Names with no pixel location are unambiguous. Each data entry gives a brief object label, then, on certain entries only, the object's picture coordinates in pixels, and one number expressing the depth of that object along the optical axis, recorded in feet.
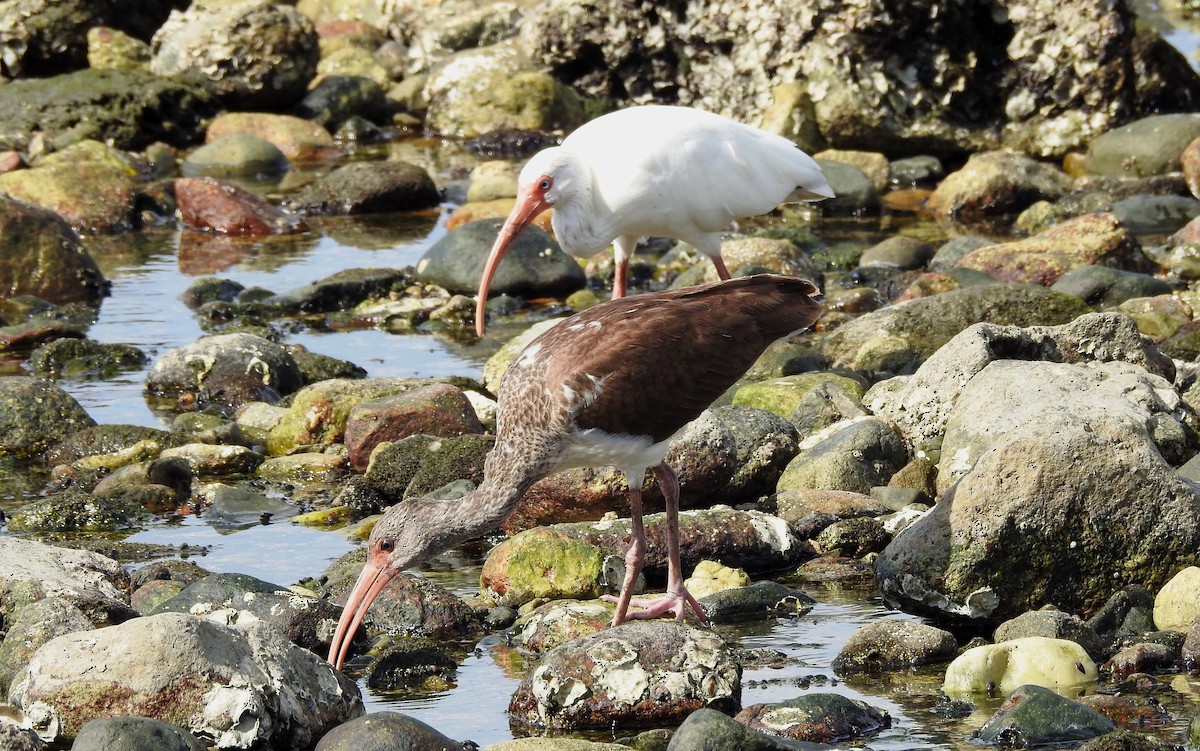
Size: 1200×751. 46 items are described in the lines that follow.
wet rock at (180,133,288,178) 122.21
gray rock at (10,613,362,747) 34.40
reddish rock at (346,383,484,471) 58.59
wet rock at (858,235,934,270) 85.10
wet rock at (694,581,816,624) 43.45
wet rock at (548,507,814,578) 46.32
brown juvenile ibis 40.27
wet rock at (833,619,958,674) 38.91
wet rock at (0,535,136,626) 40.93
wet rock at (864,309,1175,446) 53.26
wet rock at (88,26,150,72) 148.36
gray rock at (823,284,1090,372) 63.21
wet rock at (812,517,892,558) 47.60
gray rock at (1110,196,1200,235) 90.58
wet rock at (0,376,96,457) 62.23
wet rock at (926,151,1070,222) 98.22
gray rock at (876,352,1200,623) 40.57
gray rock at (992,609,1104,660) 38.14
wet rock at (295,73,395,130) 137.28
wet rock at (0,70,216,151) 125.49
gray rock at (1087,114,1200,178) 100.89
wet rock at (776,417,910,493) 51.57
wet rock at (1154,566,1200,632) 38.75
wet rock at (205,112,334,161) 128.26
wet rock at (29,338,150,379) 73.67
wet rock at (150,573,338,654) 41.70
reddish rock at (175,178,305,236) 103.14
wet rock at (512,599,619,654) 41.32
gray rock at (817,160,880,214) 99.09
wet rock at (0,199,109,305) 84.23
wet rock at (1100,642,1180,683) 36.78
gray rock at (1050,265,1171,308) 70.49
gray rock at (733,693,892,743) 34.47
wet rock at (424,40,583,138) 126.82
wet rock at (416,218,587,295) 83.71
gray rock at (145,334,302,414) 68.08
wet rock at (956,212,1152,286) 76.28
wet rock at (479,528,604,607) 45.01
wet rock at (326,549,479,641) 43.06
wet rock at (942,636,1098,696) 36.40
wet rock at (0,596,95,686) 38.32
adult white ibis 53.16
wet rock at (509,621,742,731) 35.99
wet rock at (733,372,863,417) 58.54
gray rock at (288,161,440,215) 107.76
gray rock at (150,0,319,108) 137.08
